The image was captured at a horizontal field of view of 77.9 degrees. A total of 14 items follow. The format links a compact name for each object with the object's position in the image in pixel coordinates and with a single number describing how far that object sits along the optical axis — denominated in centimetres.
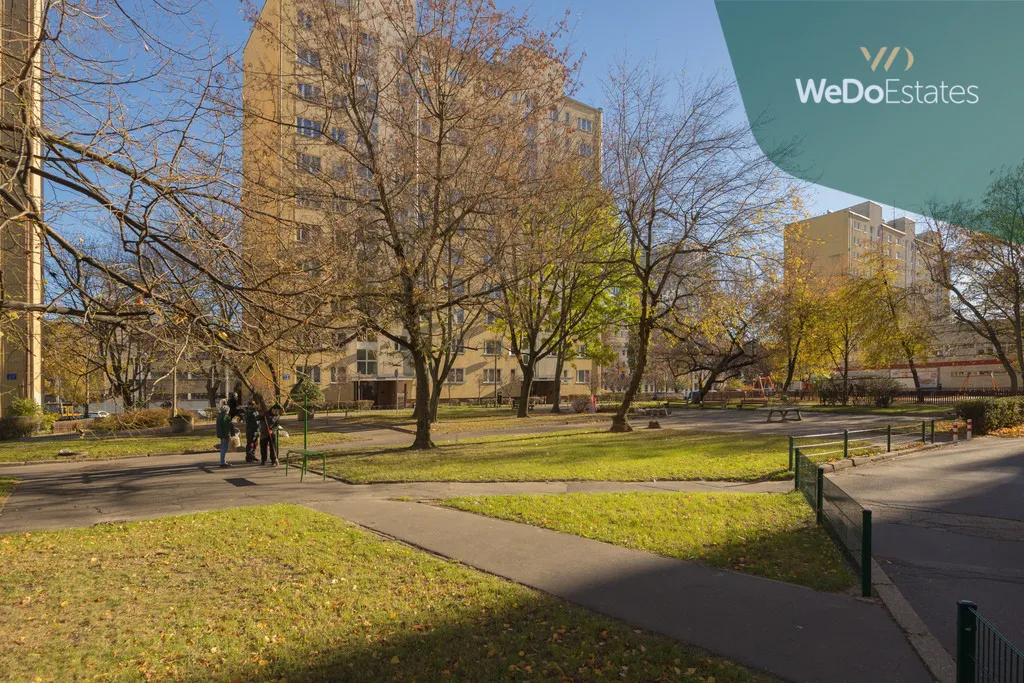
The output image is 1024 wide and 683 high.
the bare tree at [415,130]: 1623
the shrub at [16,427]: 2494
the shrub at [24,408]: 2866
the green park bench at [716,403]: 5103
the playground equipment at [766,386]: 6373
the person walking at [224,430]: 1688
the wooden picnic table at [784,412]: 3130
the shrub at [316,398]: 3691
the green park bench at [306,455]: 1432
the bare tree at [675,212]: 2202
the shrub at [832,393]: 4691
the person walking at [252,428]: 1766
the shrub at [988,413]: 2366
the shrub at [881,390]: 4259
